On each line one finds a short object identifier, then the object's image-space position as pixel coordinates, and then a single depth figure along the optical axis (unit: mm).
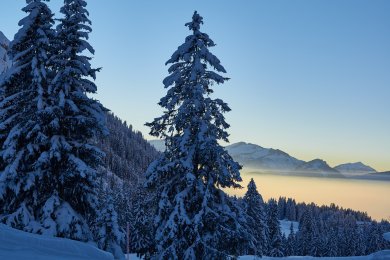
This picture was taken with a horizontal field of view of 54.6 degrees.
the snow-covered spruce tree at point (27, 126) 15305
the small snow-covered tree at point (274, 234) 61112
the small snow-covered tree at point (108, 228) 34778
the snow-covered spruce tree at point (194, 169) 16016
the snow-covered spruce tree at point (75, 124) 15859
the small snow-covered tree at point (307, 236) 93506
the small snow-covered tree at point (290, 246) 97881
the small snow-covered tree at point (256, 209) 51781
